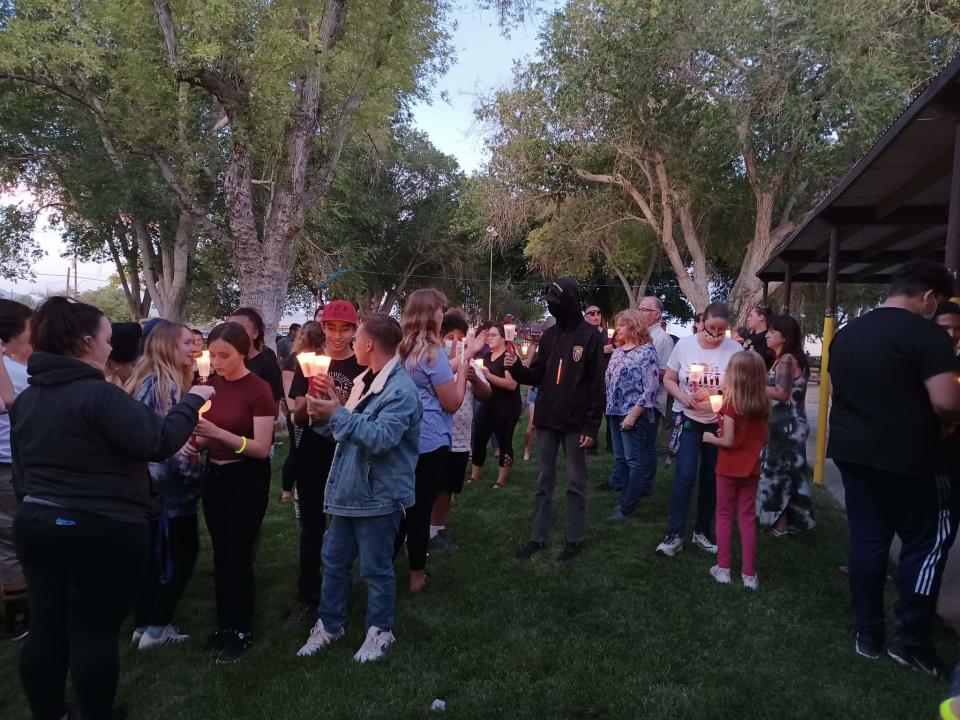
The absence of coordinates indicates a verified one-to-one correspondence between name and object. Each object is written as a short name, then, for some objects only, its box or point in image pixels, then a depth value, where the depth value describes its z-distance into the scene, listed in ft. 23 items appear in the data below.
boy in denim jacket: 11.23
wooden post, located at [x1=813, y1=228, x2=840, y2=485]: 25.95
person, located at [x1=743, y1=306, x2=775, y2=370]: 22.76
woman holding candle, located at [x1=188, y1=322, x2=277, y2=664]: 11.65
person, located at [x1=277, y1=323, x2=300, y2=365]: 25.61
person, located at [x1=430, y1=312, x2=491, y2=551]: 17.79
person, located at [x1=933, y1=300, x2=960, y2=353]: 12.60
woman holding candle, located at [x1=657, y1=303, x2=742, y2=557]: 16.96
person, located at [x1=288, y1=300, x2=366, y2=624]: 13.16
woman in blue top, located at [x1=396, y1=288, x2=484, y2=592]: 13.46
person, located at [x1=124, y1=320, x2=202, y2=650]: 11.98
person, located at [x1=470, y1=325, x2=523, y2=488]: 23.18
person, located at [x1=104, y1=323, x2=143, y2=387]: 13.23
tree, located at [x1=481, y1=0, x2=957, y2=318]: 47.26
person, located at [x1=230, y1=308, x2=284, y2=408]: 13.88
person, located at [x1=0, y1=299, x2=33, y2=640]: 12.60
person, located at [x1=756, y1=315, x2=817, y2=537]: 18.20
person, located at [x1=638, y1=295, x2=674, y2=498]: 20.80
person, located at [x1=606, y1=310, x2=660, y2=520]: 20.08
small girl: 14.74
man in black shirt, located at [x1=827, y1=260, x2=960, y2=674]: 11.01
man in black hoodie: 16.34
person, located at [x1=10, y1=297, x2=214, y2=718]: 8.09
